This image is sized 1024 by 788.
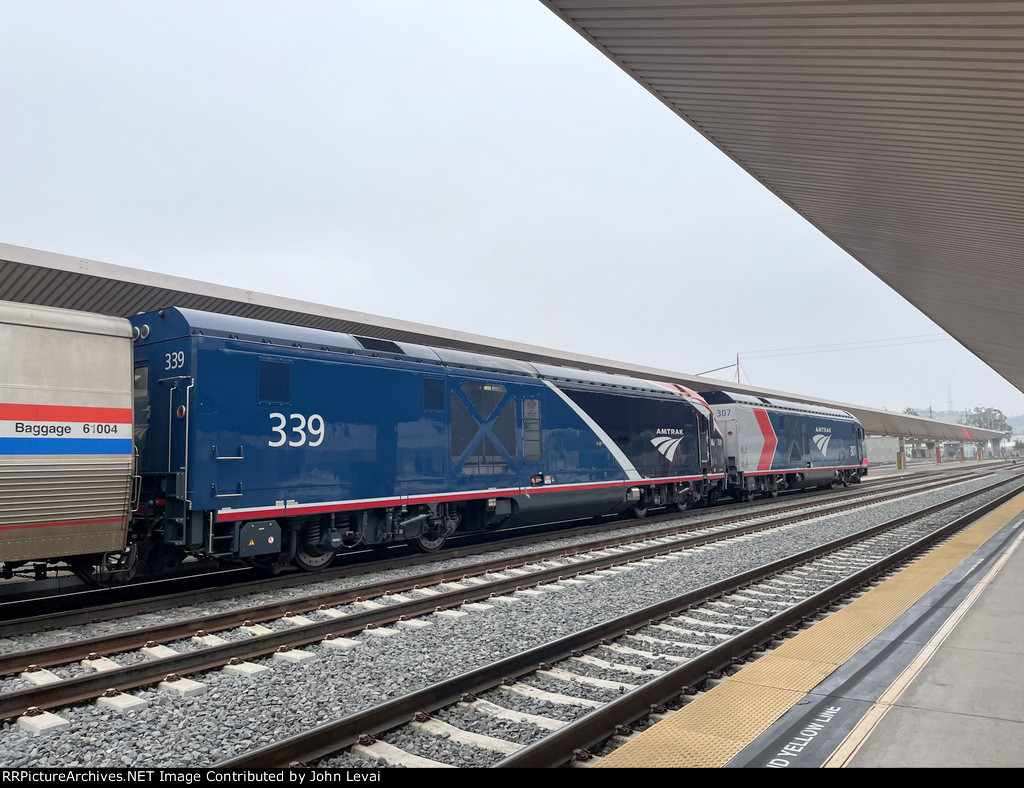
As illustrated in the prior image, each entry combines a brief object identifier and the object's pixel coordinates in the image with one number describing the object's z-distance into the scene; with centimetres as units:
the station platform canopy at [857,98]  581
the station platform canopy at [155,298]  1170
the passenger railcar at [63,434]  702
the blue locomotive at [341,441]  874
